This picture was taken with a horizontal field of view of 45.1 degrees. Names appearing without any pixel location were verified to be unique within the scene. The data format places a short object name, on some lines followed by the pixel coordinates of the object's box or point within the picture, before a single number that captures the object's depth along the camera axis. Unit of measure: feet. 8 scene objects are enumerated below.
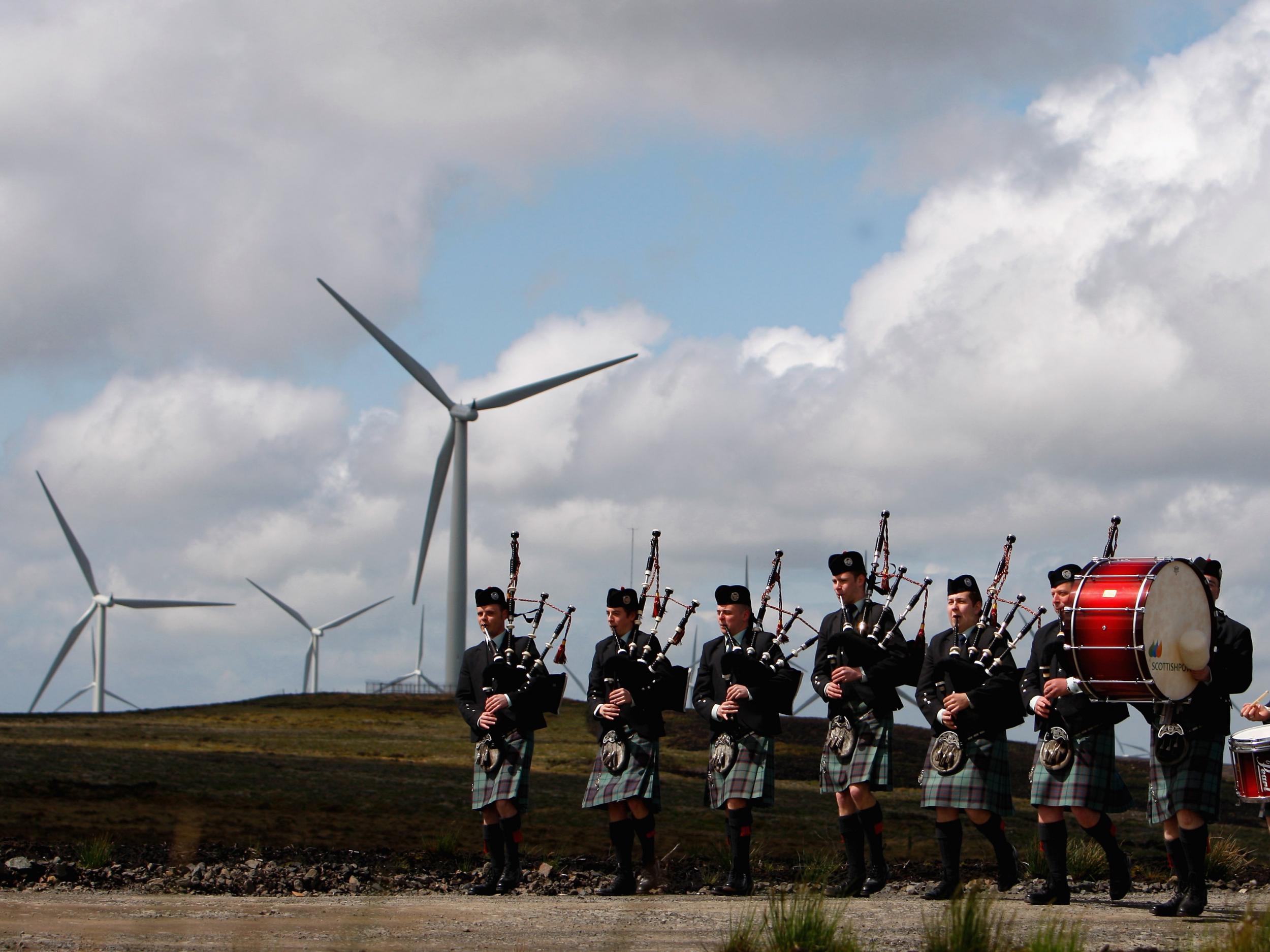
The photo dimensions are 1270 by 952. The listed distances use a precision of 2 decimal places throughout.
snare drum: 35.19
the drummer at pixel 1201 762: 38.37
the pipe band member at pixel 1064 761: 40.91
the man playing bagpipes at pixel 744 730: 45.42
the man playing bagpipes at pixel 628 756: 46.55
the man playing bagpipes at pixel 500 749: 47.19
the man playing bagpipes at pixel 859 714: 44.11
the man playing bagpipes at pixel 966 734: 42.73
